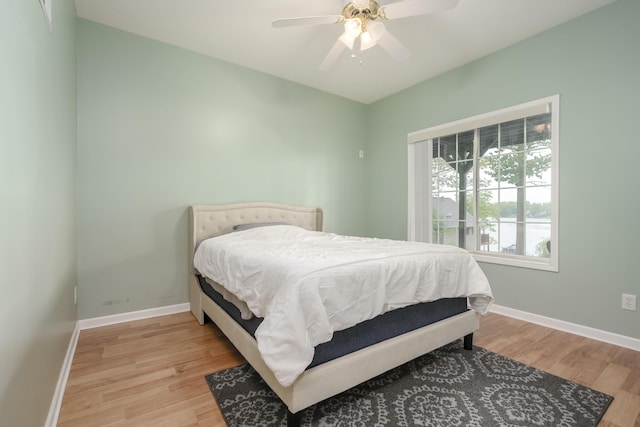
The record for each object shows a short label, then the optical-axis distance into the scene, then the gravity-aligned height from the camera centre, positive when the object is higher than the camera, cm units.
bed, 134 -78
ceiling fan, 186 +130
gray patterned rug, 145 -106
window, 279 +24
